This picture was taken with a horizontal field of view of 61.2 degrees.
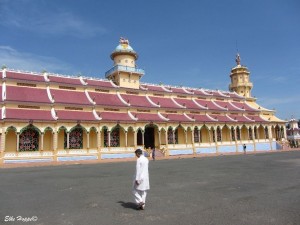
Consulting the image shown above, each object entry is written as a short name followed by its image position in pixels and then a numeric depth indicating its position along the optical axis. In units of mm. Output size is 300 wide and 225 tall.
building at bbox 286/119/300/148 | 57162
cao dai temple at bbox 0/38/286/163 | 27016
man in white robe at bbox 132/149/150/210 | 6805
